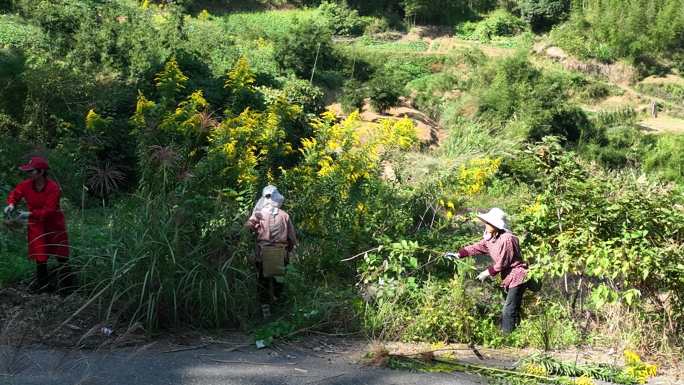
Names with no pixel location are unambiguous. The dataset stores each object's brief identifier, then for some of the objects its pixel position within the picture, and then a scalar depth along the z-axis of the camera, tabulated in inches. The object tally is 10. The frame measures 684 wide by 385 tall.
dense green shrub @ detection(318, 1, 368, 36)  1713.8
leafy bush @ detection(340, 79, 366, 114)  903.1
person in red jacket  270.7
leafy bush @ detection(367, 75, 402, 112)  929.1
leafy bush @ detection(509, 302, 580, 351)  275.6
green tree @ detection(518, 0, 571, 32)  1807.3
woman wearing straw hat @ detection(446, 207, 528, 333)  284.0
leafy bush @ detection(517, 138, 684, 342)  265.3
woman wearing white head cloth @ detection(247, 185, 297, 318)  277.4
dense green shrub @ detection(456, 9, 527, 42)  1804.9
